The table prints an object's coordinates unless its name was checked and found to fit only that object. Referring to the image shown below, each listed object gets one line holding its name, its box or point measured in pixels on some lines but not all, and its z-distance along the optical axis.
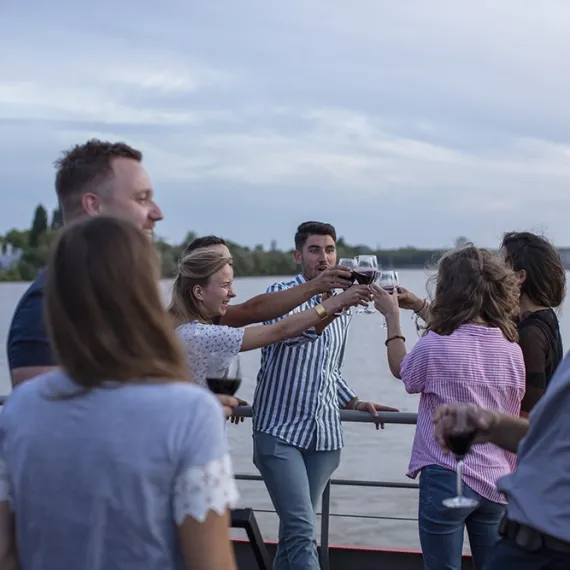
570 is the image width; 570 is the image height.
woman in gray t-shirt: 1.88
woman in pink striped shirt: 3.77
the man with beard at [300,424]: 4.55
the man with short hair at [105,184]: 2.84
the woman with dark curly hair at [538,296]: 4.08
